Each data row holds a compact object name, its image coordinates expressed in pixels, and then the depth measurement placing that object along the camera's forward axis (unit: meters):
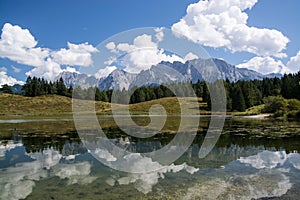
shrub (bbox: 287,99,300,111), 71.88
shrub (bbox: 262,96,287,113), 76.69
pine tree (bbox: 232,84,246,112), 103.88
